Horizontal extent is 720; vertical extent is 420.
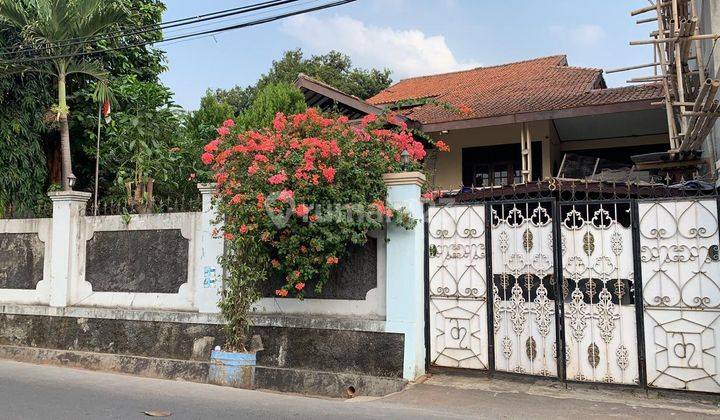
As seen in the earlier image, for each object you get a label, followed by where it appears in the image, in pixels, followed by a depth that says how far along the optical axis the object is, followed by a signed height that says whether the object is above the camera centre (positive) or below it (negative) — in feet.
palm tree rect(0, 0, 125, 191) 33.91 +14.53
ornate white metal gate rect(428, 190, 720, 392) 18.24 -0.86
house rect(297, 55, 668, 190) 34.17 +9.51
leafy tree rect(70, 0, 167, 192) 42.91 +16.24
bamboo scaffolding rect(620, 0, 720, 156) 19.29 +8.21
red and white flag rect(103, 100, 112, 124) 39.04 +11.09
